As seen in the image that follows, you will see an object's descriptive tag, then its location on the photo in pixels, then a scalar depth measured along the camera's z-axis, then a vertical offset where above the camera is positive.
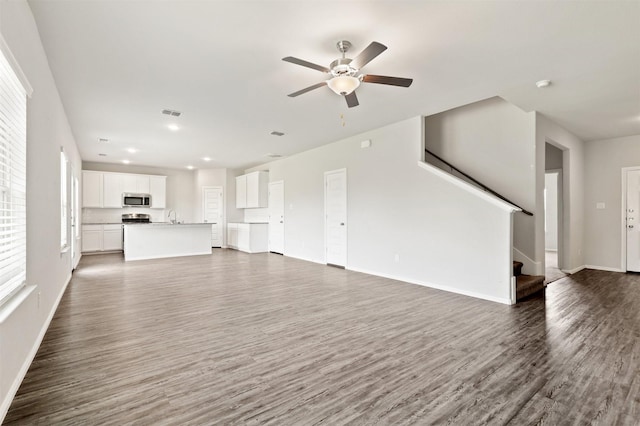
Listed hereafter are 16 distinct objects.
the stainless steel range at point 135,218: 9.90 -0.11
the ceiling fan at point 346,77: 2.90 +1.31
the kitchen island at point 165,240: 7.84 -0.68
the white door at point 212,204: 10.85 +0.35
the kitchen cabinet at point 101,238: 9.17 -0.69
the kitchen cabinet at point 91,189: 9.12 +0.76
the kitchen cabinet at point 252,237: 9.28 -0.70
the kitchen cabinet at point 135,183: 9.67 +0.97
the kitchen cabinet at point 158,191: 10.12 +0.77
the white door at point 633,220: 6.04 -0.14
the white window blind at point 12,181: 1.92 +0.22
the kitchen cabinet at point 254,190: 9.47 +0.76
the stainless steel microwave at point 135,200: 9.65 +0.46
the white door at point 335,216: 6.61 -0.05
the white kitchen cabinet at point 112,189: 9.40 +0.76
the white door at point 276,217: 8.77 -0.09
